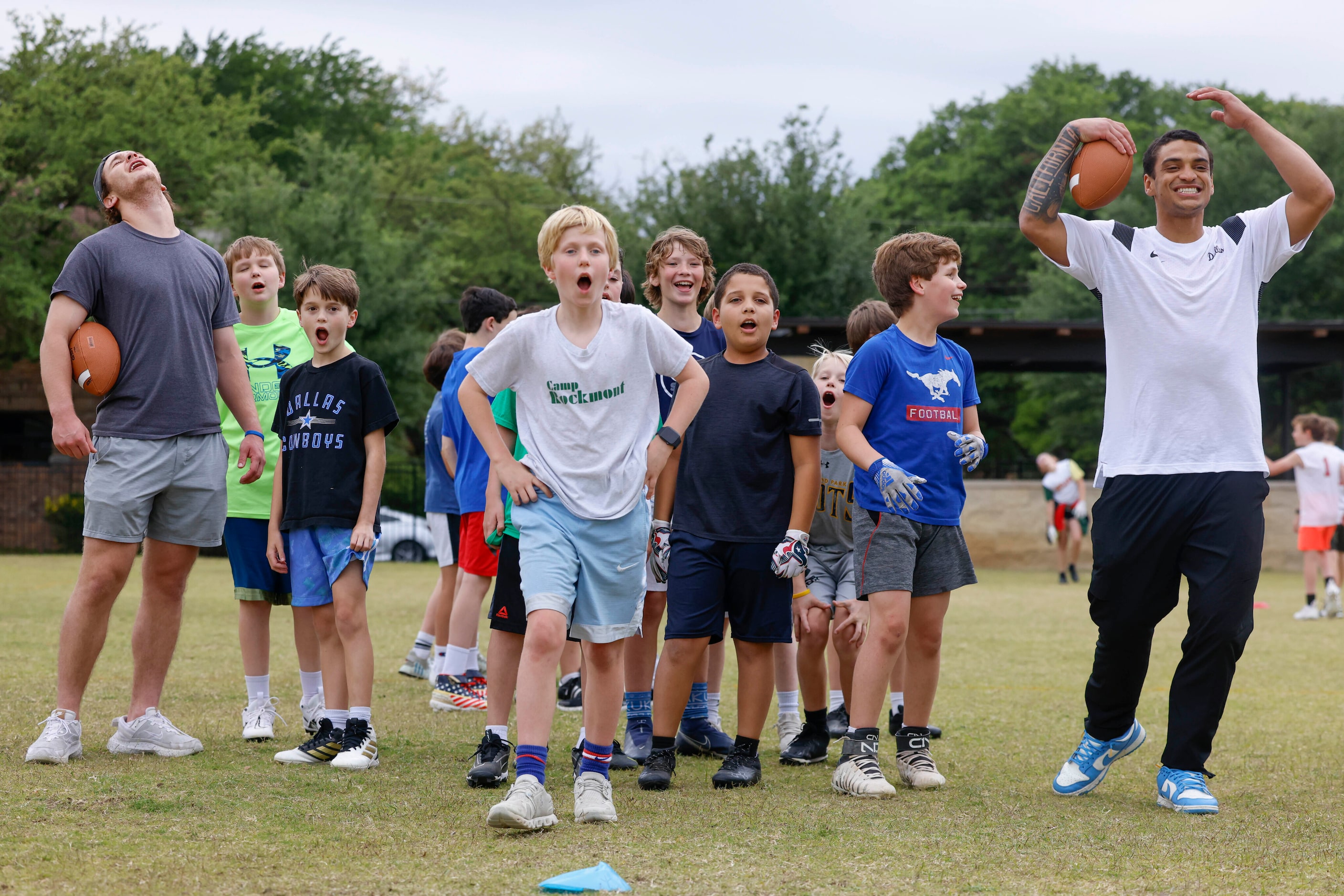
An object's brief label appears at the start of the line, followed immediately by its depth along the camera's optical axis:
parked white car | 22.77
